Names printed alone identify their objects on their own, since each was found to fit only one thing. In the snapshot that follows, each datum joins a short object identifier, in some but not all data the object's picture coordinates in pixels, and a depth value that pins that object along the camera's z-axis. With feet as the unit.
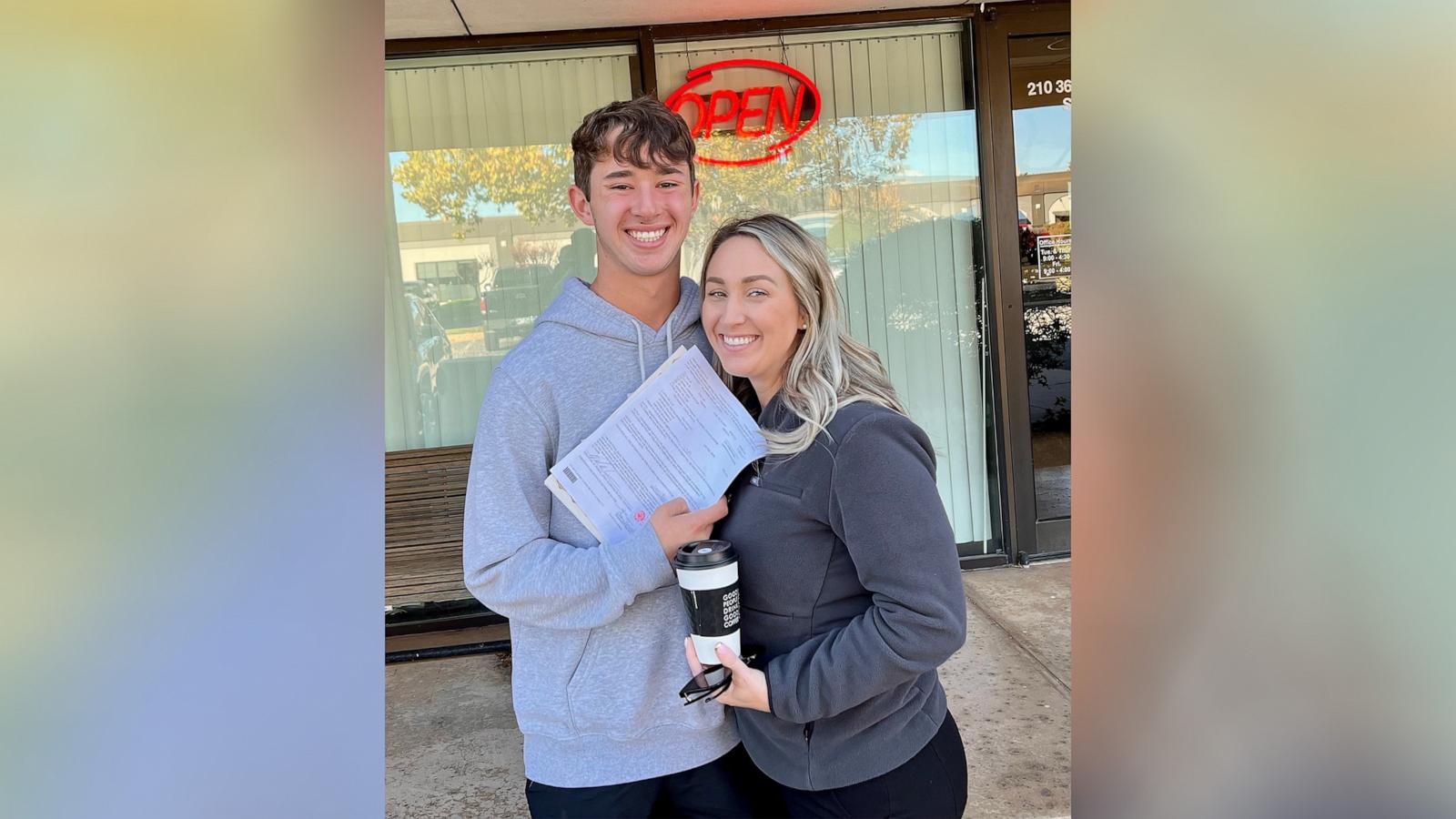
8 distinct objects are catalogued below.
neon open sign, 17.57
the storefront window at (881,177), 17.85
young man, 5.13
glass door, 17.90
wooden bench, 16.74
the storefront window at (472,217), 17.31
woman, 4.88
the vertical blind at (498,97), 17.21
